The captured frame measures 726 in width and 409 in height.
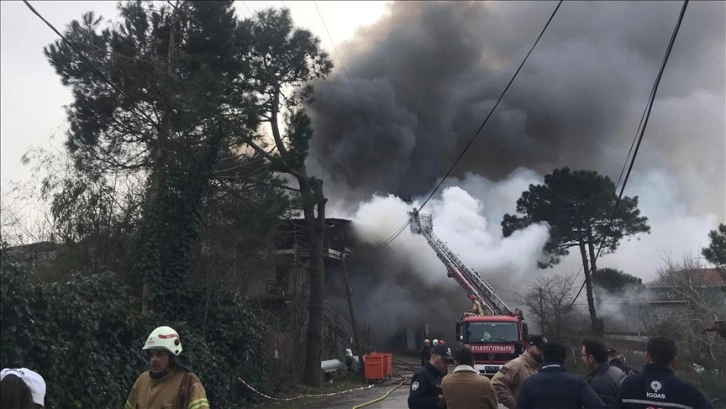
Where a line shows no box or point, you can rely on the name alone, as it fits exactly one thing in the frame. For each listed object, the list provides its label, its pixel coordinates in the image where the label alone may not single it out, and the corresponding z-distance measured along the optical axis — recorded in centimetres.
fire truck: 1791
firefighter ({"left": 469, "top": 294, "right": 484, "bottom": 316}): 2255
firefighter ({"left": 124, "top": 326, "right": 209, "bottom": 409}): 367
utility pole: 2381
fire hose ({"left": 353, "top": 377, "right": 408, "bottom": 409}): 1520
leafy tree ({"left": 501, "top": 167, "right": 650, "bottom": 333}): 3005
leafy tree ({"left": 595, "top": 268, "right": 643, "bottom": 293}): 3112
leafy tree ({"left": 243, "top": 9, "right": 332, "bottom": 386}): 1727
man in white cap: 337
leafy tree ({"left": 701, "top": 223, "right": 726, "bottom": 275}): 2325
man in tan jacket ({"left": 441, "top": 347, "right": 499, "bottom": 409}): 469
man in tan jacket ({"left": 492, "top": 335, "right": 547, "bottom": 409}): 565
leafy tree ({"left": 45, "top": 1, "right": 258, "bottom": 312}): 1289
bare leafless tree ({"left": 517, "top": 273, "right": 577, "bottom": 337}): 2916
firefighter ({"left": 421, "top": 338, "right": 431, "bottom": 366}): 1428
